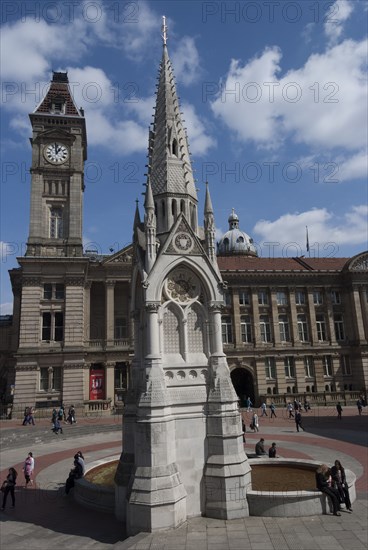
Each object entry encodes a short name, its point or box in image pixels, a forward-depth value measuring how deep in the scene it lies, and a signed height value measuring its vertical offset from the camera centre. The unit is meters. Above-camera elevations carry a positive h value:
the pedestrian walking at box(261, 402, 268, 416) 44.62 -3.32
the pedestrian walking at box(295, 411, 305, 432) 33.81 -3.37
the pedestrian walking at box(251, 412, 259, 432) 34.25 -3.65
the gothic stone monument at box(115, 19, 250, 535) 12.67 +0.13
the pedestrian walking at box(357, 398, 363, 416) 42.35 -3.24
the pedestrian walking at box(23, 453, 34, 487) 18.80 -3.56
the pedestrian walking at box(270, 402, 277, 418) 42.72 -3.32
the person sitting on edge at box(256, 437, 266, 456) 21.80 -3.60
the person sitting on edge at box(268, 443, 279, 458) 20.11 -3.53
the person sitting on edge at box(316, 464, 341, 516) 13.12 -3.55
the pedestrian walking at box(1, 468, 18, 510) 15.86 -3.64
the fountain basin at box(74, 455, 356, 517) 12.79 -3.83
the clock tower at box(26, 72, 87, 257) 48.62 +24.15
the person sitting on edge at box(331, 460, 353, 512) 13.46 -3.52
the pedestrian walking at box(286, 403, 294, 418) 42.09 -3.23
